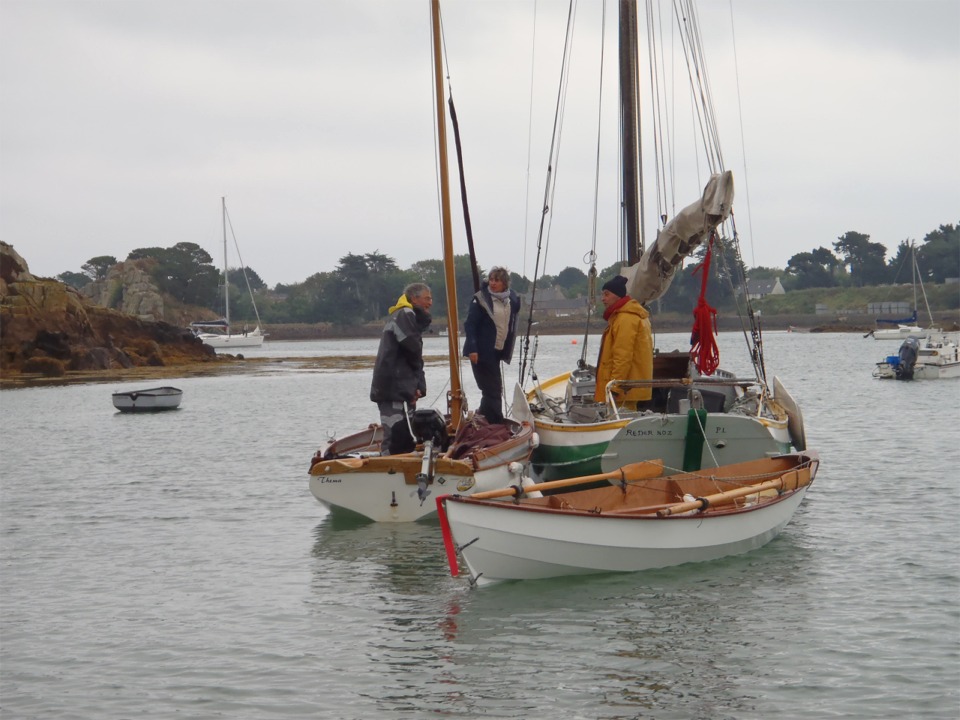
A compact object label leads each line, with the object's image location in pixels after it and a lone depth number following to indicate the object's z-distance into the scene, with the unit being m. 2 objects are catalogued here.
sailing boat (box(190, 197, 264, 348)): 128.25
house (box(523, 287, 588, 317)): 191.00
